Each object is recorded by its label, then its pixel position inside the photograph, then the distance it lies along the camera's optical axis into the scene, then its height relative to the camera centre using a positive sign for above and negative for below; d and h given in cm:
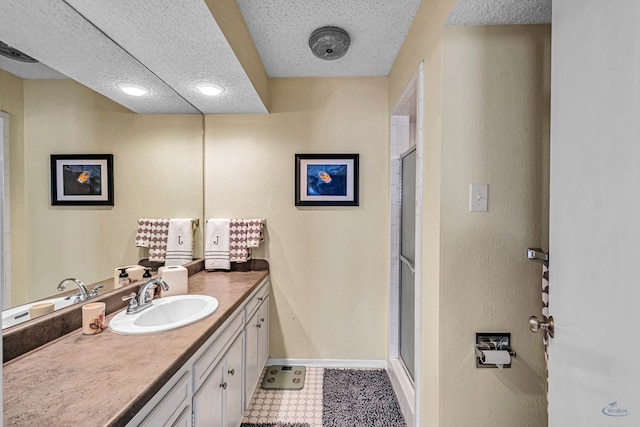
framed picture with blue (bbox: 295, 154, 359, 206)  225 +24
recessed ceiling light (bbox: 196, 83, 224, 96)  182 +79
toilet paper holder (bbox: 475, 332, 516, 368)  121 -57
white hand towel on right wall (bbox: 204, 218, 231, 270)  219 -29
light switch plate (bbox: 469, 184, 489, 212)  119 +6
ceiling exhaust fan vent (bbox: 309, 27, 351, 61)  169 +104
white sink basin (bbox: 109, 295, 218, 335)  115 -50
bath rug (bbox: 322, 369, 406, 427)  175 -129
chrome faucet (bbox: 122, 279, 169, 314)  133 -45
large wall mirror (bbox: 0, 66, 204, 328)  100 +12
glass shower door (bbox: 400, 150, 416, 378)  188 -35
